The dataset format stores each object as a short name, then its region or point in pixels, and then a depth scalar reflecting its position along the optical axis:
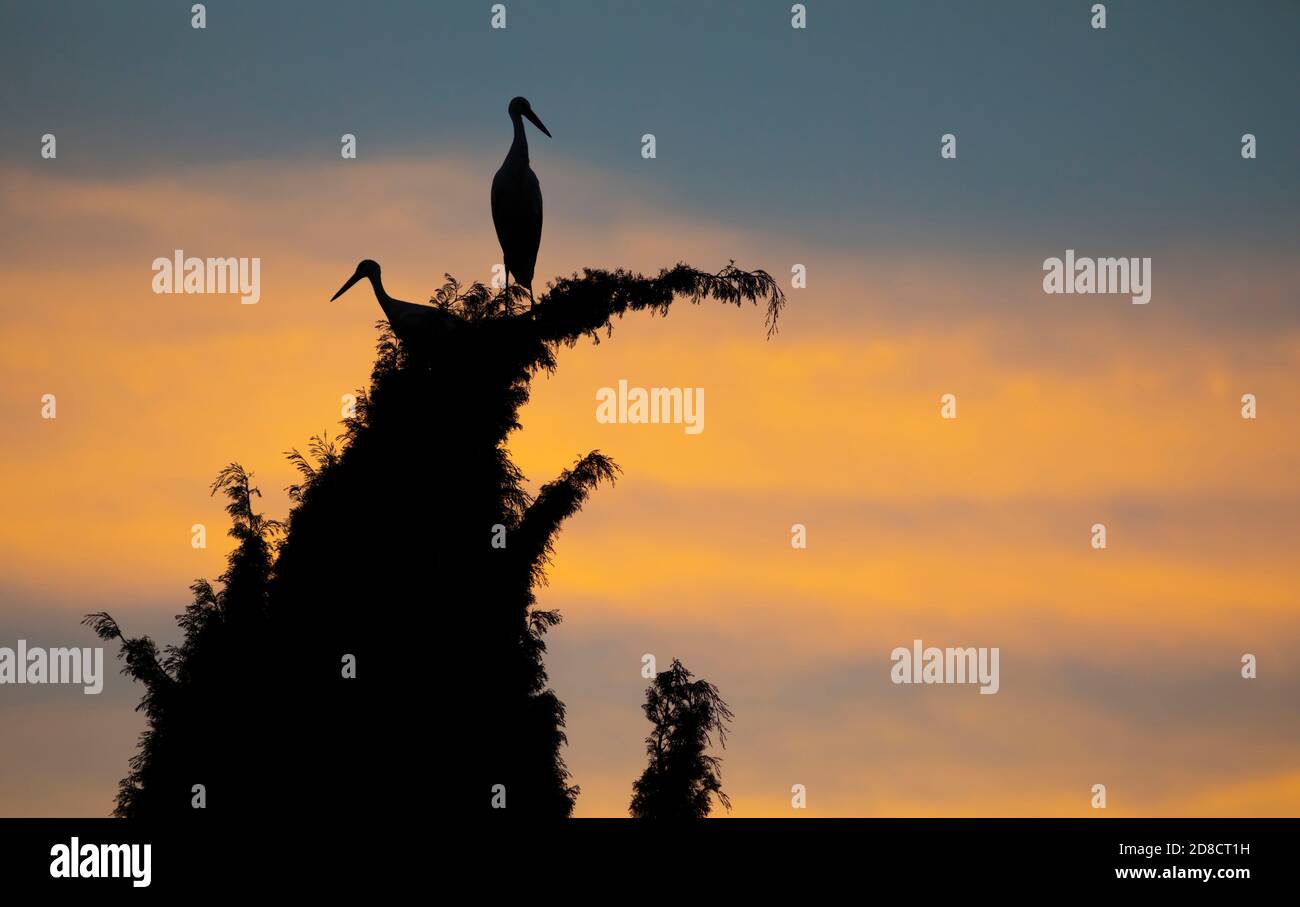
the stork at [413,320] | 16.84
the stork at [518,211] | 21.08
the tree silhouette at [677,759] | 13.37
